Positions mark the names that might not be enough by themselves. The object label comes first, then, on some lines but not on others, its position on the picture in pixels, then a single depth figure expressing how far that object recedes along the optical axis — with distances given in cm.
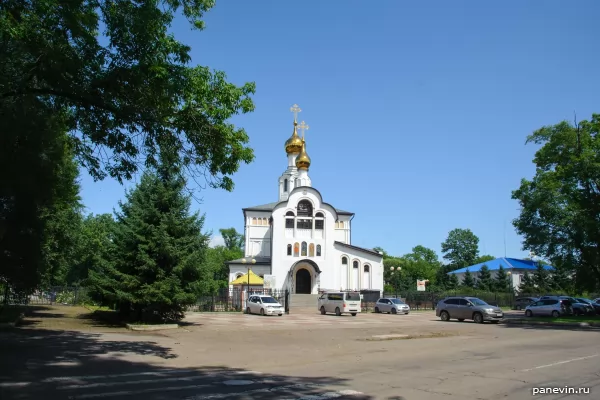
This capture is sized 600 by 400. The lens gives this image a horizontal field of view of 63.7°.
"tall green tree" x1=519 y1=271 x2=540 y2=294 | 6425
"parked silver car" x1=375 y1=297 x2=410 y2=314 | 4140
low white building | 7838
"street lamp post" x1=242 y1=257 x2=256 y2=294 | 5732
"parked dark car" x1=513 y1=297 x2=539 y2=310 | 5184
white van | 3703
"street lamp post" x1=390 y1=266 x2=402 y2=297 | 7881
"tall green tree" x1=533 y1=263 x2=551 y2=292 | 6706
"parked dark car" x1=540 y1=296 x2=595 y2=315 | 3592
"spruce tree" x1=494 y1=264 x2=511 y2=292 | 7088
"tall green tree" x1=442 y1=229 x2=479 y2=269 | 11119
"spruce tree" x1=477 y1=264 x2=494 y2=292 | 6999
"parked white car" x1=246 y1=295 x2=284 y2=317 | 3500
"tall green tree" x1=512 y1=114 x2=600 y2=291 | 2959
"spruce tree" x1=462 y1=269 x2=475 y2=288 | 7294
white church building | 5519
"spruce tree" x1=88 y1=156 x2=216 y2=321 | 2088
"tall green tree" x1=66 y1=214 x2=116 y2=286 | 2270
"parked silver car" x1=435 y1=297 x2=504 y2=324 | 2847
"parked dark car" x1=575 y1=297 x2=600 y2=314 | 3707
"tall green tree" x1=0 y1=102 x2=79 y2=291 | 1059
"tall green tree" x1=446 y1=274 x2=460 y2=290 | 7580
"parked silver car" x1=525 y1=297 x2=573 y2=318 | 3409
